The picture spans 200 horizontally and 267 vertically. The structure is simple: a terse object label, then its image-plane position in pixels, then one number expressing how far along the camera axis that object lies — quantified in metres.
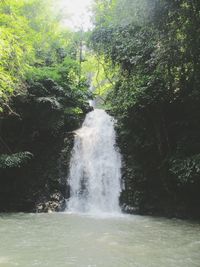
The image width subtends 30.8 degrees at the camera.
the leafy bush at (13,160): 13.45
